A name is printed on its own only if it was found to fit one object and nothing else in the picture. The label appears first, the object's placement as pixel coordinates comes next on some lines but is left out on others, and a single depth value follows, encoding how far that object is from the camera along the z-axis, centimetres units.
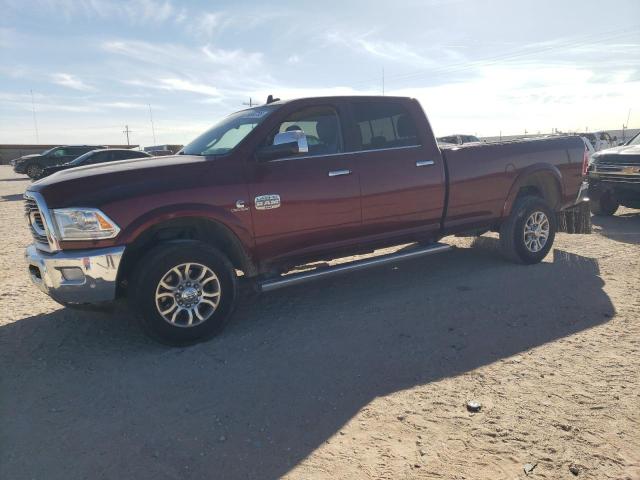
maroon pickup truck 344
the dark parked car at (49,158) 2230
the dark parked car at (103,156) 1638
